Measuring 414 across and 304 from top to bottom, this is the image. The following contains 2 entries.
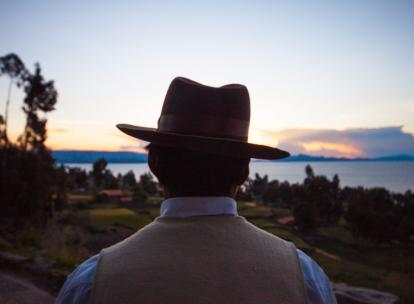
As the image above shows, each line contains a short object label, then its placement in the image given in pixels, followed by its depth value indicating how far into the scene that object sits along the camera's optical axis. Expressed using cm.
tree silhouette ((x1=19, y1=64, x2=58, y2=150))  3108
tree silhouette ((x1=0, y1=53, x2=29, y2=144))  2979
